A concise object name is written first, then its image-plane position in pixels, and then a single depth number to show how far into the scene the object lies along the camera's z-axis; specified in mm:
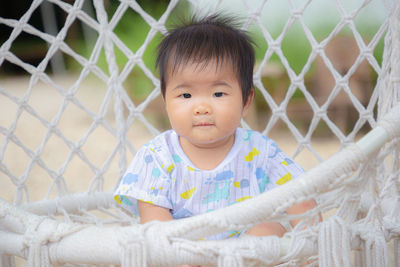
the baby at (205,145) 1266
